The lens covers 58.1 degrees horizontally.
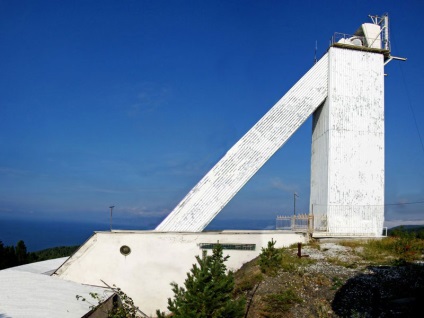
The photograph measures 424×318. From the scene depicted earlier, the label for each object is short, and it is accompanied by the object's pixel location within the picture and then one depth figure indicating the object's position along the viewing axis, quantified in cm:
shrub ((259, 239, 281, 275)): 1450
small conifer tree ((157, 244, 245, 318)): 988
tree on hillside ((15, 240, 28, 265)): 2770
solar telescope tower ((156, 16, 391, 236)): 1989
